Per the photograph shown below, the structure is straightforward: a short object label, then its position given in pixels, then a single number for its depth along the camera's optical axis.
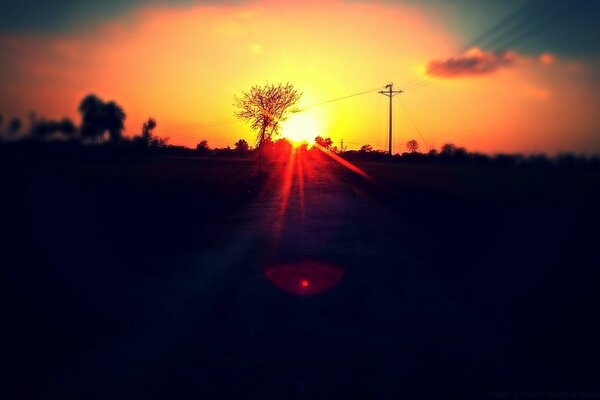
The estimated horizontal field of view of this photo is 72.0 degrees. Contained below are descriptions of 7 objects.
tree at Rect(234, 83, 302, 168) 42.56
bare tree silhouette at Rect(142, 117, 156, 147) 44.90
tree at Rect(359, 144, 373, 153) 116.77
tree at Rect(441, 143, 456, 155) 48.91
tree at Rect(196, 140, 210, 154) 90.62
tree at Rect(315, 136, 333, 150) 161.88
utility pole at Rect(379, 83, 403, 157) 51.79
